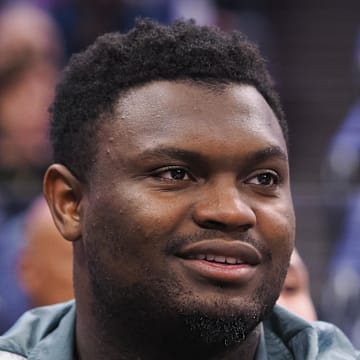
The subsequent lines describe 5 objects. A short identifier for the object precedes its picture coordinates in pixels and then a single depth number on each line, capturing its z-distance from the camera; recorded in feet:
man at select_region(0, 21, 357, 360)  19.95
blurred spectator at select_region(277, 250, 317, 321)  26.91
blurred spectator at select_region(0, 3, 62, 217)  45.06
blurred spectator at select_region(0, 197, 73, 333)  35.35
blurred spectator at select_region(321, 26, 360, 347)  44.45
